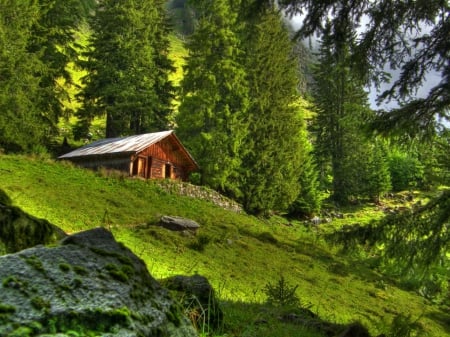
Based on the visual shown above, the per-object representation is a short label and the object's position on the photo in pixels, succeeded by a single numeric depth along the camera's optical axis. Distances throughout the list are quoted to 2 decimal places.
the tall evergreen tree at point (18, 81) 30.88
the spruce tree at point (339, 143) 50.62
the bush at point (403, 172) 57.75
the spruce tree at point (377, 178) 51.34
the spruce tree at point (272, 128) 36.16
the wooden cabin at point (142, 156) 31.33
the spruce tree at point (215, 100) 34.28
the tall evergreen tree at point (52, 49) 35.50
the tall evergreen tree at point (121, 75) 38.59
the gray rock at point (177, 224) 20.81
